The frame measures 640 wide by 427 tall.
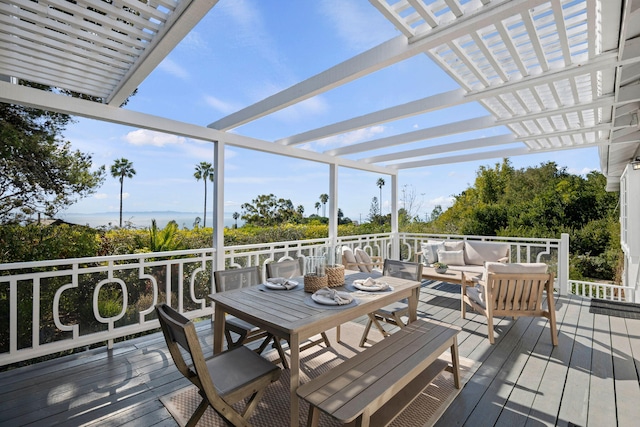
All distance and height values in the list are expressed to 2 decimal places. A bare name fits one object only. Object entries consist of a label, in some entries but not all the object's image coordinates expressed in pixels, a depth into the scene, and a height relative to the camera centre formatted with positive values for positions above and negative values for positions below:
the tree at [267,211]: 12.54 +0.22
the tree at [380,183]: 15.88 +1.76
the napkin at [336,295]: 2.15 -0.58
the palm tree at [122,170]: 7.75 +1.21
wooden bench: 1.54 -0.93
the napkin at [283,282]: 2.60 -0.58
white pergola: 1.99 +1.31
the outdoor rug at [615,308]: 4.28 -1.34
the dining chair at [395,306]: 3.03 -0.93
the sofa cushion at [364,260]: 4.52 -0.66
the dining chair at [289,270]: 3.13 -0.57
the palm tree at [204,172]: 14.57 +2.12
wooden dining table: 1.78 -0.63
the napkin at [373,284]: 2.54 -0.58
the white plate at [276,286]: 2.57 -0.59
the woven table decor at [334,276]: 2.71 -0.53
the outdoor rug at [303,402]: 2.06 -1.38
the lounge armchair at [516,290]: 3.41 -0.82
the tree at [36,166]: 4.39 +0.78
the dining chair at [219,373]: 1.55 -0.94
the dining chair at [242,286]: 2.56 -0.67
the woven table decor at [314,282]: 2.46 -0.53
